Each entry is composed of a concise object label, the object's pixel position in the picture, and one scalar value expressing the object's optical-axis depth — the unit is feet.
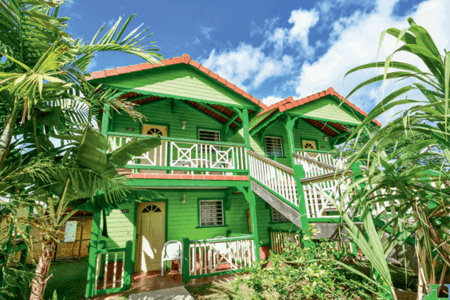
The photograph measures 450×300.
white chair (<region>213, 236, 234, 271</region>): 23.33
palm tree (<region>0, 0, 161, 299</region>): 8.30
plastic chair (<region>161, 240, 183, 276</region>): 24.44
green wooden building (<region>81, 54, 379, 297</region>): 22.07
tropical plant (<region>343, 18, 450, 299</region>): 4.05
